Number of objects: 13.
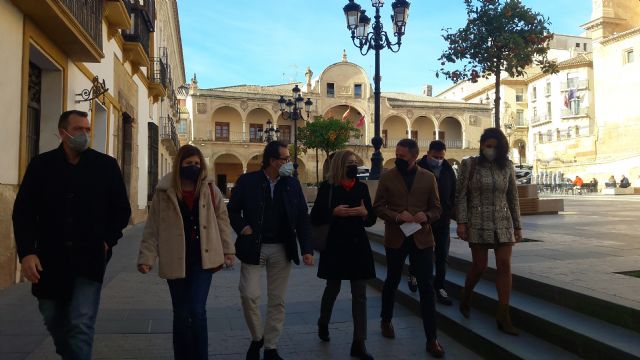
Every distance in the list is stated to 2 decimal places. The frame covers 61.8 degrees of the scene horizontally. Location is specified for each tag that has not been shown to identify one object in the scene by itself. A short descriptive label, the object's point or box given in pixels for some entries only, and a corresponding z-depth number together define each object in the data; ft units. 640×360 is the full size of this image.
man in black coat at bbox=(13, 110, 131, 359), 10.23
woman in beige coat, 11.82
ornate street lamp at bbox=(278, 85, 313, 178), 75.00
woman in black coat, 14.64
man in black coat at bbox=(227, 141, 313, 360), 13.82
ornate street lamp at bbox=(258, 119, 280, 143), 95.56
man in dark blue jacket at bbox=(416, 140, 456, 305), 19.17
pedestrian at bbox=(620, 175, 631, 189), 116.78
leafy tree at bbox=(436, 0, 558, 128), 34.27
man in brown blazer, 15.25
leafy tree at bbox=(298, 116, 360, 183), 95.40
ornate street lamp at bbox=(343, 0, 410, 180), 42.06
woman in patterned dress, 14.88
